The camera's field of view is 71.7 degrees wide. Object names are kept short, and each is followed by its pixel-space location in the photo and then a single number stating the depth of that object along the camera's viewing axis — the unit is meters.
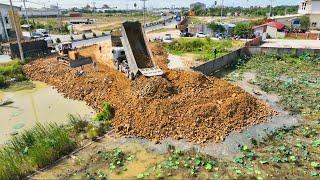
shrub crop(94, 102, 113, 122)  11.15
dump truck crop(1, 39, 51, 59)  20.12
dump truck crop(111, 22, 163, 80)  13.68
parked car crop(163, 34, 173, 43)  26.94
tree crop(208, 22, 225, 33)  31.27
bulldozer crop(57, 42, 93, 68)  17.40
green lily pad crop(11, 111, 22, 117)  12.37
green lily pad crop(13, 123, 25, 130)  11.24
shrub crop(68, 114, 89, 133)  10.45
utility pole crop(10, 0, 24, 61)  18.63
